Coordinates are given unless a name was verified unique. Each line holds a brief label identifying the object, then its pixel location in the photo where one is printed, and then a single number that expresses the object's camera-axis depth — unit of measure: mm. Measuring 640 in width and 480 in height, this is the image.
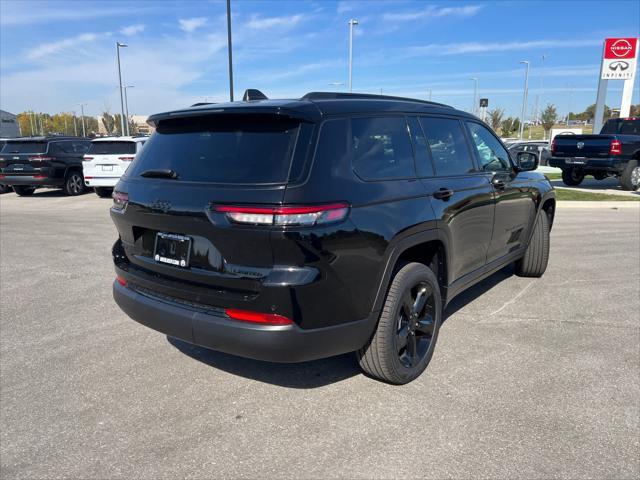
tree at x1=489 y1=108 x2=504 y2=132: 57938
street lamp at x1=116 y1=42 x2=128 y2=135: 33625
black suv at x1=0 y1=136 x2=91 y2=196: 14266
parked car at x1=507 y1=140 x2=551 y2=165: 25984
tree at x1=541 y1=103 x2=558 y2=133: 57938
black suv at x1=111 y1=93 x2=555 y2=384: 2555
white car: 13625
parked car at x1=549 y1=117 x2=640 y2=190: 13797
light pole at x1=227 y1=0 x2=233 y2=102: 16438
